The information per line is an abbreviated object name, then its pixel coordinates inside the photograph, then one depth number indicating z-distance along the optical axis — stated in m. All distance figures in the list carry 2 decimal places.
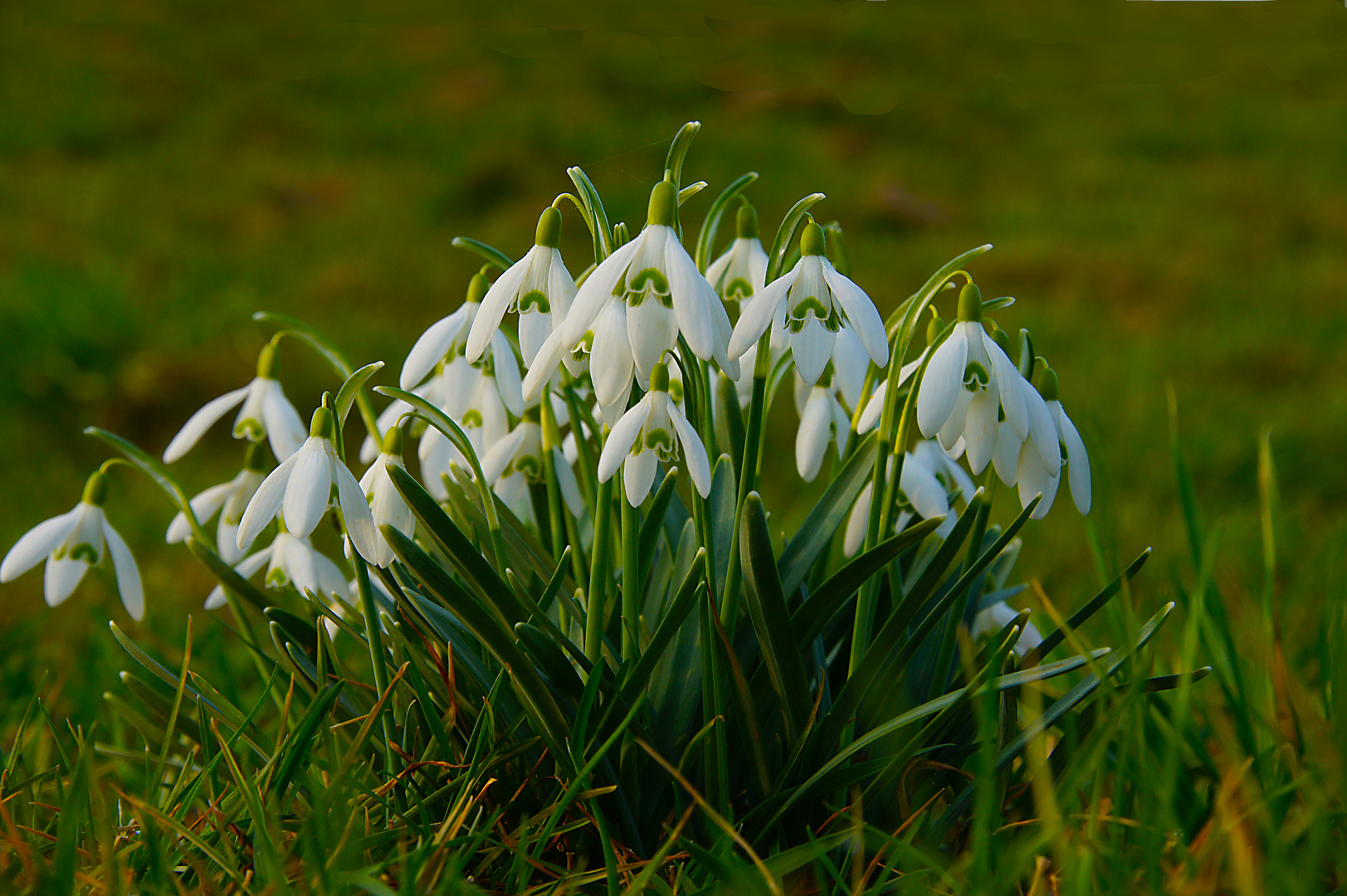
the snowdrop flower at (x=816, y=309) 1.21
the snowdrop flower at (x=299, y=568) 1.28
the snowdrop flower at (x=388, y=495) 1.23
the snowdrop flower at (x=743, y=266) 1.26
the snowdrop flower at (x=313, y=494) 1.22
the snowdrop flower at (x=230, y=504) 1.28
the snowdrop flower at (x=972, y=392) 1.21
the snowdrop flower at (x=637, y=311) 1.20
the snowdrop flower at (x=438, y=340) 1.25
